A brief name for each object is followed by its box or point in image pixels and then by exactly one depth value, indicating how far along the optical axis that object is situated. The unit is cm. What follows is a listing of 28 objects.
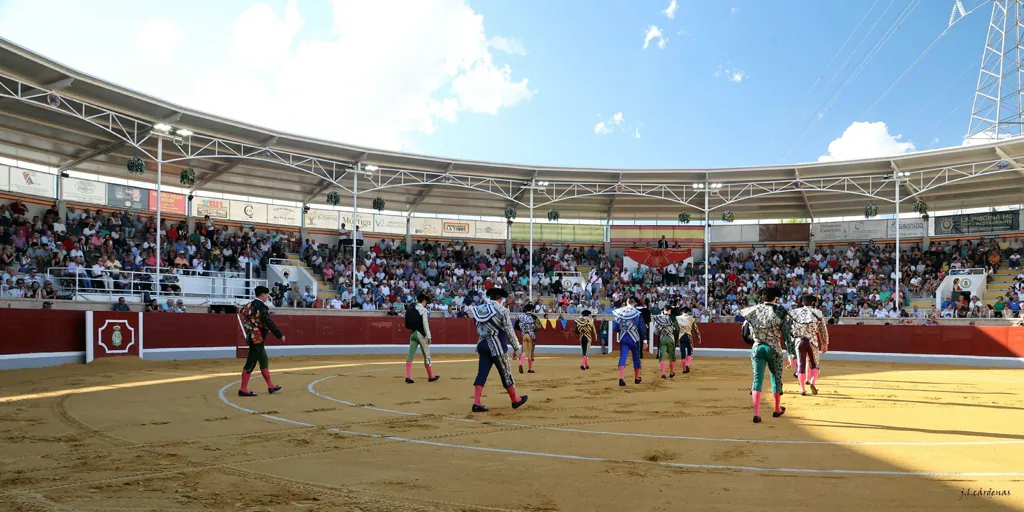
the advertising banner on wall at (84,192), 2792
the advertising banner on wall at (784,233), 3825
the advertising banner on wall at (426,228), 3769
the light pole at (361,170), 2832
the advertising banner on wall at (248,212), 3300
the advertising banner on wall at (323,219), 3538
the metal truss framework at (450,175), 2177
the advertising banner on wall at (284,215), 3412
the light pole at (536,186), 3049
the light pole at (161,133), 2292
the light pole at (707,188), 3185
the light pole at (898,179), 2846
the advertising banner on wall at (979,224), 3284
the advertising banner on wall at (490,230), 3881
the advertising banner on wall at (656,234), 3925
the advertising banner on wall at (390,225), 3669
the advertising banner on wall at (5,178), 2584
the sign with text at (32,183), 2620
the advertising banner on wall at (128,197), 2928
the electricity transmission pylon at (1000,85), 3192
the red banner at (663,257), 3669
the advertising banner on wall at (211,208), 3184
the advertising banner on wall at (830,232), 3744
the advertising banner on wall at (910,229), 3544
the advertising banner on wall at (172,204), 3033
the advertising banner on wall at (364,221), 3625
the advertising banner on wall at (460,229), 3834
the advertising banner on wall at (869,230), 3619
